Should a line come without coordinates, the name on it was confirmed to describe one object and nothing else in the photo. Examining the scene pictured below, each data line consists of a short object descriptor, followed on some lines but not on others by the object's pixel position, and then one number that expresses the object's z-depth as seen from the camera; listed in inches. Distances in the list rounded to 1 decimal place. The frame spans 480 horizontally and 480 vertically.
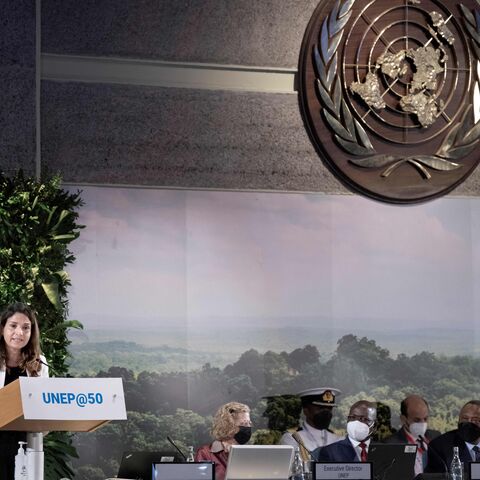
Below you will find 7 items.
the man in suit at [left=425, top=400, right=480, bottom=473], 474.8
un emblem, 534.0
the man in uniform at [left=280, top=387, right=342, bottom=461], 495.8
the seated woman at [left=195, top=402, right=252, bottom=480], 438.2
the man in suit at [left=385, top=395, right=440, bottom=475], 507.3
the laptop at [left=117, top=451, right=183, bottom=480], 383.1
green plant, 436.6
